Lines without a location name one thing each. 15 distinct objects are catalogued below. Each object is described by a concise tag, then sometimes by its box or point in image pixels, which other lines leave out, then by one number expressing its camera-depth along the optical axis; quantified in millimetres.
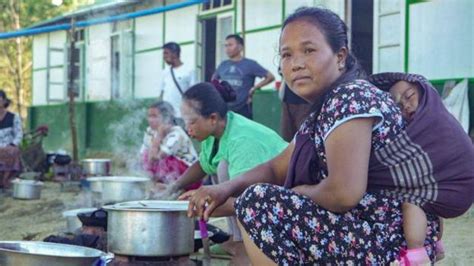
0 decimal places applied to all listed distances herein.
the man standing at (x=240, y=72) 8180
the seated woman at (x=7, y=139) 9414
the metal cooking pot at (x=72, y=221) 4777
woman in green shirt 4129
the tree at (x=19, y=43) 19438
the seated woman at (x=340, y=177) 2531
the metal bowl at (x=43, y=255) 2898
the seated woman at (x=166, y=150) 6488
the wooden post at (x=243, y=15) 10288
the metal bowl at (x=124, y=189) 5621
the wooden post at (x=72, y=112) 10562
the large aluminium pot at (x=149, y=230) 3504
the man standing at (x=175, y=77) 8961
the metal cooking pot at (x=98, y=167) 8930
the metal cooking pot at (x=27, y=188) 8656
